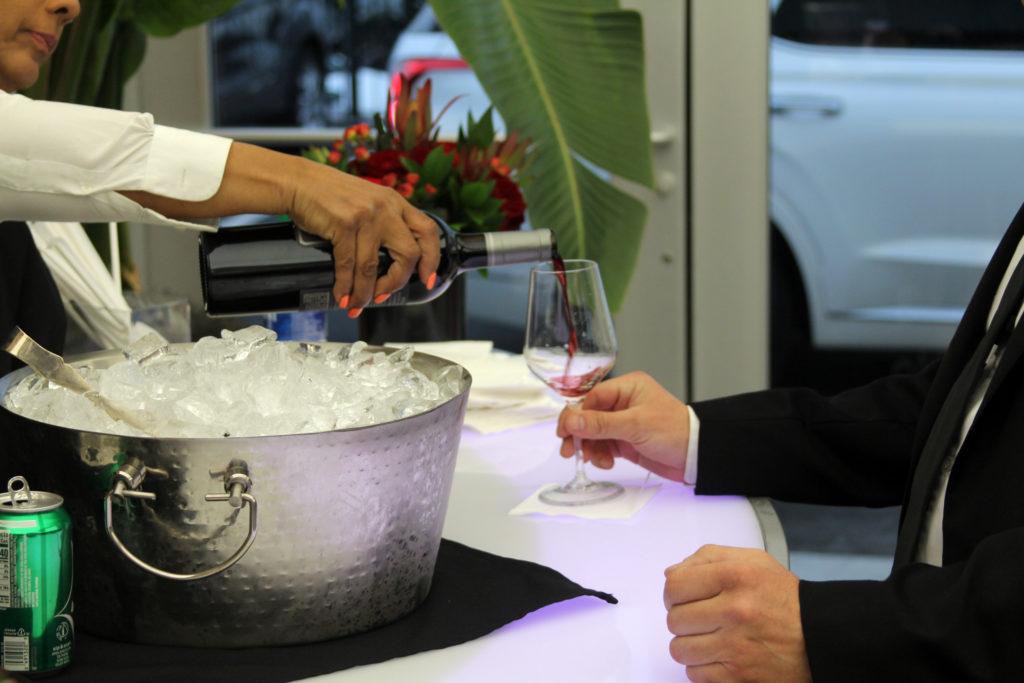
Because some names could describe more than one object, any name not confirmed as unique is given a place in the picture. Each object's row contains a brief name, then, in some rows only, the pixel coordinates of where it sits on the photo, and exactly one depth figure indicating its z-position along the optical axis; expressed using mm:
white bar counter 1580
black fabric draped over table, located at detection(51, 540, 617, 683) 1542
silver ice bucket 1516
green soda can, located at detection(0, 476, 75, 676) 1494
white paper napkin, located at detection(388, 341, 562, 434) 2138
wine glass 1926
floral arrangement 2236
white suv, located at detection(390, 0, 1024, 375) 3872
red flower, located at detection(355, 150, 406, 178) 2254
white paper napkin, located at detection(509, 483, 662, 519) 1859
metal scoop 1566
